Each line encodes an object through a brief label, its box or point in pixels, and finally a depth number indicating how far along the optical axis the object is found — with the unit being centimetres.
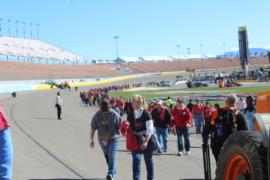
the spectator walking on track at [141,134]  741
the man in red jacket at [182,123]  1227
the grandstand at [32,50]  15158
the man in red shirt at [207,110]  1814
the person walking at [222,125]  655
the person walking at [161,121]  1315
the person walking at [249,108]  1066
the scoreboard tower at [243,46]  7825
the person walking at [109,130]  823
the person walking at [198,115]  1817
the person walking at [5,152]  381
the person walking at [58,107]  2499
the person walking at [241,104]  1683
